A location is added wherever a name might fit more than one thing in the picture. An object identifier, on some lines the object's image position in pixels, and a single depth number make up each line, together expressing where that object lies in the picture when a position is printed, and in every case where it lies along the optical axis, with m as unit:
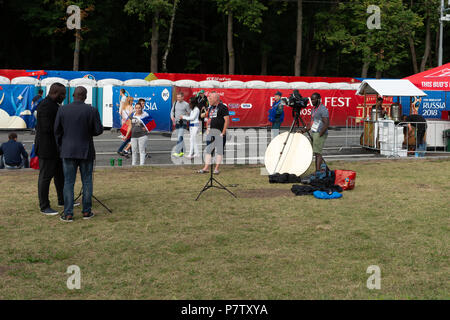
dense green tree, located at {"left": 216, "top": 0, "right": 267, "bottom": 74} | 42.22
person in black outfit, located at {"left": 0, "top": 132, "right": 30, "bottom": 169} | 13.46
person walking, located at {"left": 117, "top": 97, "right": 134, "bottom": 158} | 16.05
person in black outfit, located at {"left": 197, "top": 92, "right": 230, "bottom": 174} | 12.50
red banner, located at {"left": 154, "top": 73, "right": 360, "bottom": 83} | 31.98
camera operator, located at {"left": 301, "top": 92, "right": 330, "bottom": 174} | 12.02
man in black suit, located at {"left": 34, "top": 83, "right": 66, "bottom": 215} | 8.64
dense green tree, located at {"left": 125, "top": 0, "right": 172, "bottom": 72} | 40.19
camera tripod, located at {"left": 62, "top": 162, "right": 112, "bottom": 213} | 8.99
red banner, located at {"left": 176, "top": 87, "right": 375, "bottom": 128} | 29.23
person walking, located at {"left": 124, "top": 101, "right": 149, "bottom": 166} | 13.75
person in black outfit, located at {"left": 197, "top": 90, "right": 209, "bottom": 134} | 17.08
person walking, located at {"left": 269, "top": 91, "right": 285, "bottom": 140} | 16.34
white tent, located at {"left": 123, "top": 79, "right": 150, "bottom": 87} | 27.16
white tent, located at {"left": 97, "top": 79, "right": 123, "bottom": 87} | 26.78
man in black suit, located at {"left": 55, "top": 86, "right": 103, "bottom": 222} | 8.07
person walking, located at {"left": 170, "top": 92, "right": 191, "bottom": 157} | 15.54
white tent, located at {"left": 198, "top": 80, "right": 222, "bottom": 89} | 28.61
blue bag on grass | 10.23
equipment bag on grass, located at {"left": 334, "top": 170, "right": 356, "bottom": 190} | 11.09
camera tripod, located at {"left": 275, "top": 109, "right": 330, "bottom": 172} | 11.81
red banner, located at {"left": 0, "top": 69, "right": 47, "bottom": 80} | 27.98
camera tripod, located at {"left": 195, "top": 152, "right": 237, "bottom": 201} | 10.12
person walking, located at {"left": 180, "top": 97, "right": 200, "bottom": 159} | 15.16
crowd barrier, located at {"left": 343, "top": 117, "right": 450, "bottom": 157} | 17.94
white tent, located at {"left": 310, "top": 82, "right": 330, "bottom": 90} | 31.72
